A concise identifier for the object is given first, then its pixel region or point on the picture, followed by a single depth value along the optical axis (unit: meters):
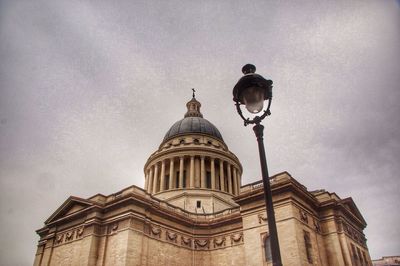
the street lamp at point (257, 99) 7.15
